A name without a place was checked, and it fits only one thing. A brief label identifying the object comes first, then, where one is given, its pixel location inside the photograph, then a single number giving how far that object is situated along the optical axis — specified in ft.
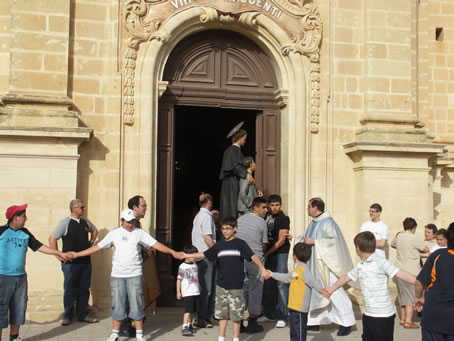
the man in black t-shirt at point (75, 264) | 30.50
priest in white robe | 28.68
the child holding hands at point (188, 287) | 29.09
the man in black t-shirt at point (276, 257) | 31.58
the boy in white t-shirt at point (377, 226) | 33.60
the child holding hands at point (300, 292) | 24.22
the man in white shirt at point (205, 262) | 30.78
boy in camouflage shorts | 25.90
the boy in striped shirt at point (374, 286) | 21.18
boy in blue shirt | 25.99
